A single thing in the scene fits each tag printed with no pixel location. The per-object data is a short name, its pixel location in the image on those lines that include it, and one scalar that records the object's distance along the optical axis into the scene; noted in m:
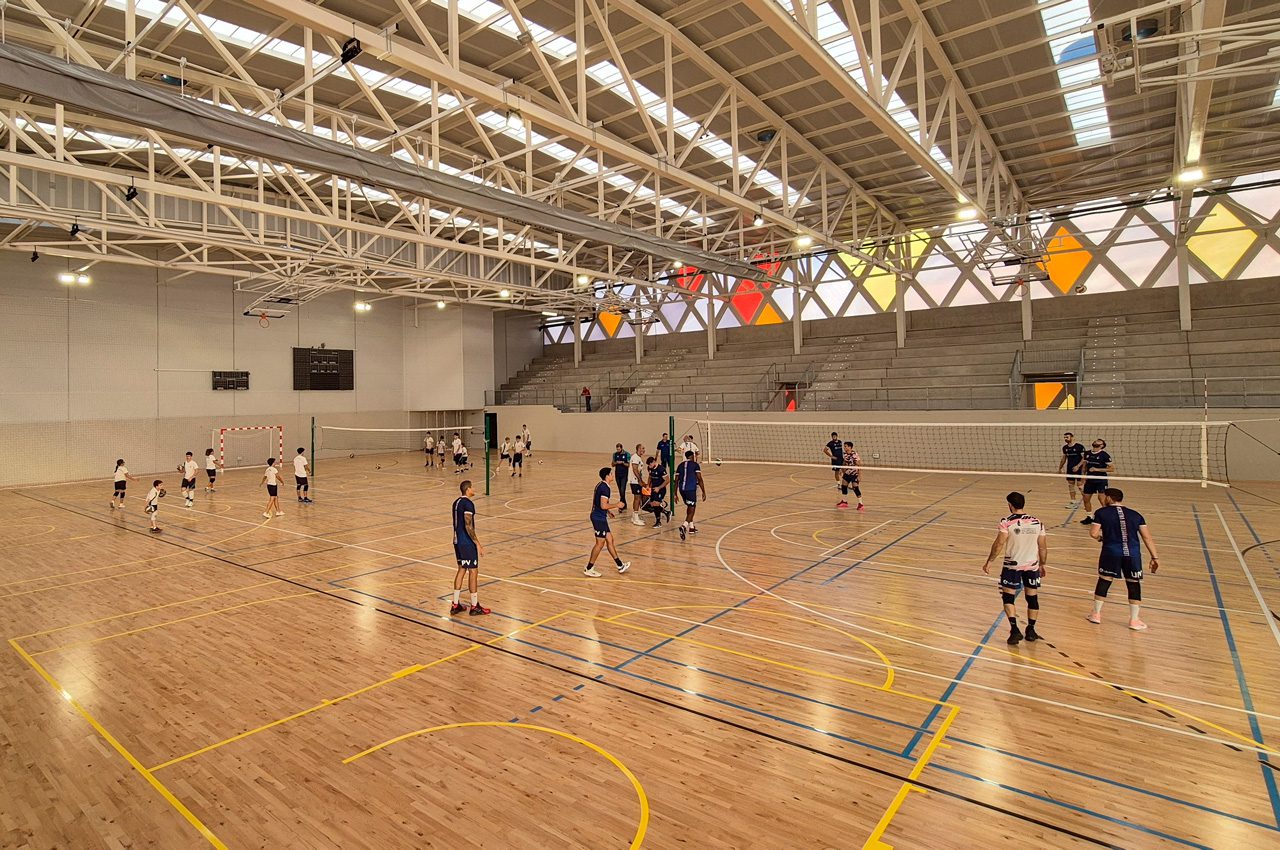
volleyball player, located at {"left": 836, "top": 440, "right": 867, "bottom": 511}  16.30
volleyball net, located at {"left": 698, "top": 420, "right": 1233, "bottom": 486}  21.62
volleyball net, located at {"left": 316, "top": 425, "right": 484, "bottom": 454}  34.94
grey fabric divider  7.76
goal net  29.91
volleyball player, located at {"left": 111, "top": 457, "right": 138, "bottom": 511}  17.32
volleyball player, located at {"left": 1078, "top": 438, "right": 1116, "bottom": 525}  13.73
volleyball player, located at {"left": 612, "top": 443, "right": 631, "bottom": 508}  16.76
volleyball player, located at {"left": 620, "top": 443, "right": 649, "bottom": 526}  15.24
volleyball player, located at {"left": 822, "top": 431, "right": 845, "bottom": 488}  17.44
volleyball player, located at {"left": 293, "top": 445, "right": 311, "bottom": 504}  19.19
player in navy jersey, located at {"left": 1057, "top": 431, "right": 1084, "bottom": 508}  15.16
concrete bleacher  22.64
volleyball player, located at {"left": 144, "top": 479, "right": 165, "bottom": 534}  15.12
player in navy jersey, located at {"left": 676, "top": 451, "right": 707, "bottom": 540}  13.57
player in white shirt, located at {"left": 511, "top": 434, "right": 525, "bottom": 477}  25.50
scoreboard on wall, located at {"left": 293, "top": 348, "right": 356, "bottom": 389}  32.94
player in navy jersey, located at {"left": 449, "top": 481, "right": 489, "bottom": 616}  8.86
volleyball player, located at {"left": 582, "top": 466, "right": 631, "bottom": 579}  10.41
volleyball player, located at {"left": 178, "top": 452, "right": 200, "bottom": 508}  17.81
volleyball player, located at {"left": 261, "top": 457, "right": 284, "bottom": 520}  16.62
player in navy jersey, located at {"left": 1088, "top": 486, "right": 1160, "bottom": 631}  7.85
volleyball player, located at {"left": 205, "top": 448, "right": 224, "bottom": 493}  20.52
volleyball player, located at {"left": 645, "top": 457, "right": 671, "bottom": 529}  15.06
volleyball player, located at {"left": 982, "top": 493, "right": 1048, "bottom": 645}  7.35
